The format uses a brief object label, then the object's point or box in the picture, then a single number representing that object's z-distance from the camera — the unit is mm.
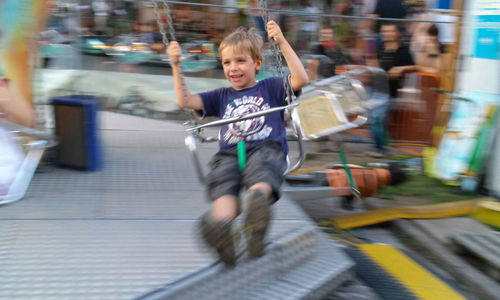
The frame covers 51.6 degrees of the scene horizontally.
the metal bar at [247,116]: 2646
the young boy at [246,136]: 2463
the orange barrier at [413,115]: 7219
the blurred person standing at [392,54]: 7152
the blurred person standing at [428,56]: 7027
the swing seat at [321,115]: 4719
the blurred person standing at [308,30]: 7113
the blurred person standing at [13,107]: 4234
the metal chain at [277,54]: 2783
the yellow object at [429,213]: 4641
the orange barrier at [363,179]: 4852
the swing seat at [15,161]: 3834
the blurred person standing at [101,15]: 6465
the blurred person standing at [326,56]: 7047
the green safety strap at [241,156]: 2787
